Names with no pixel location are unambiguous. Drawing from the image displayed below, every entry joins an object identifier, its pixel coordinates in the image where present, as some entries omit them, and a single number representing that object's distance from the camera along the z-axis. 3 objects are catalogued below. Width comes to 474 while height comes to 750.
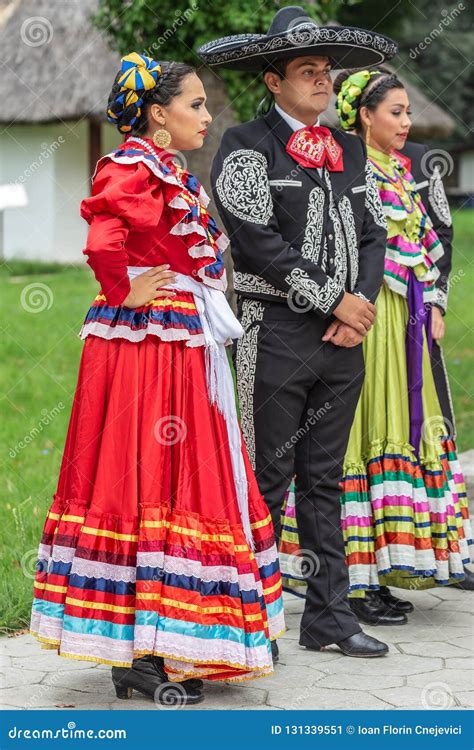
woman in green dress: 9.50
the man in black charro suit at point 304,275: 8.30
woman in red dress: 7.35
